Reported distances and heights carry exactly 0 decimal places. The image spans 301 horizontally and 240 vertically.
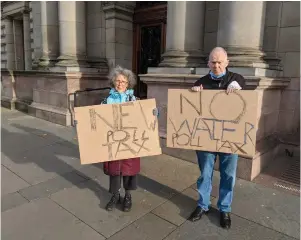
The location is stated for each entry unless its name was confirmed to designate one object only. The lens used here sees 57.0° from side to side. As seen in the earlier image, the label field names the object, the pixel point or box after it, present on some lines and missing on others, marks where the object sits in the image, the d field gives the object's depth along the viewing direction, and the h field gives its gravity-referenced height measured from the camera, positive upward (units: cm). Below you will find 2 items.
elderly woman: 312 -110
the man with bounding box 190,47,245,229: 281 -99
